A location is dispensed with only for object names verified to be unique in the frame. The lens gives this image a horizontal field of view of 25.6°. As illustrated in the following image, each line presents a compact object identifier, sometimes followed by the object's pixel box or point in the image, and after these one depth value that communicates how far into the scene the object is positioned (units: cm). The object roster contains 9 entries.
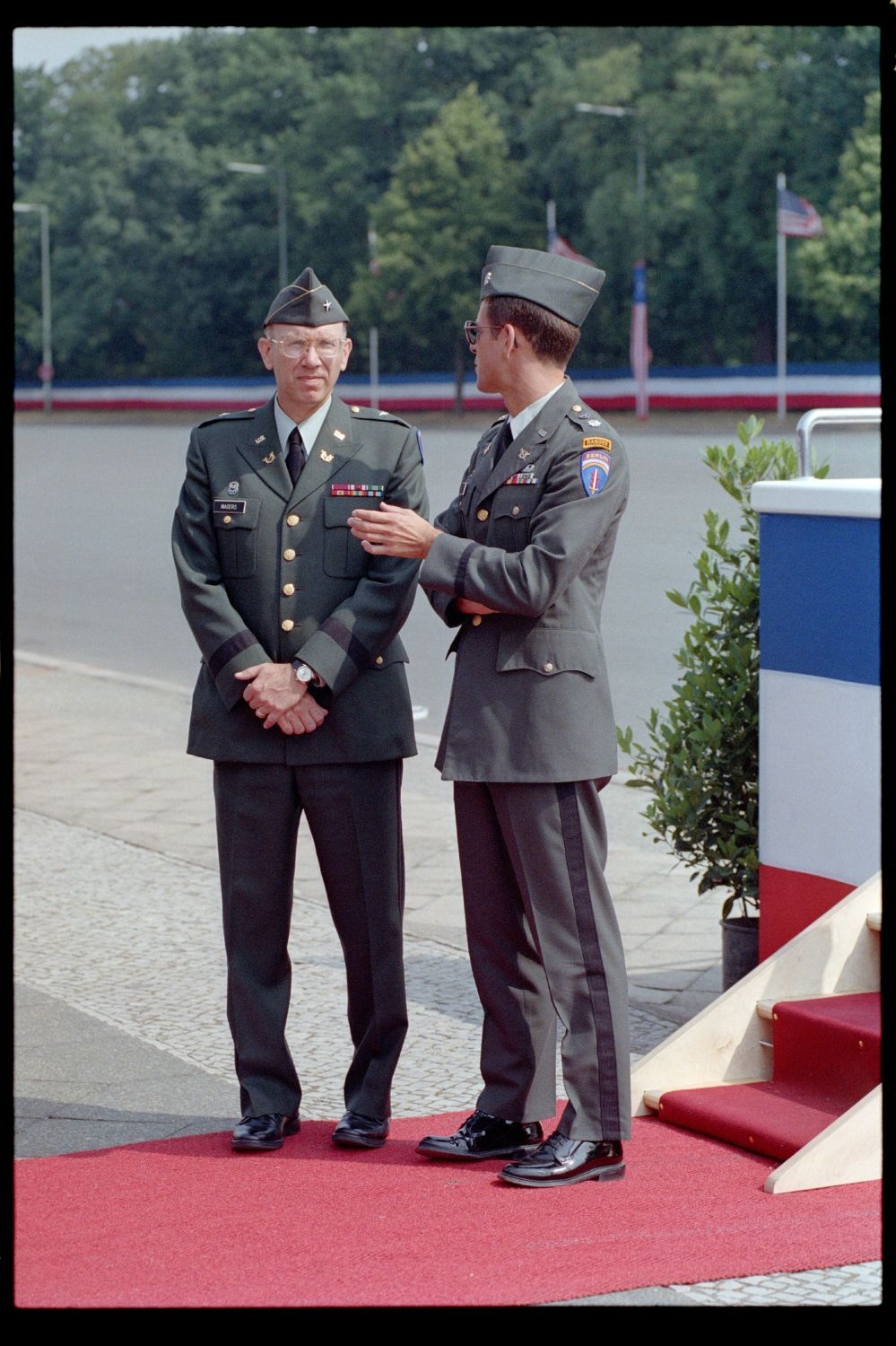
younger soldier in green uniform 410
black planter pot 555
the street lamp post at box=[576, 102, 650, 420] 5262
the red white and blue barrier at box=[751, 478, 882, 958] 501
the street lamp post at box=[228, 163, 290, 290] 6881
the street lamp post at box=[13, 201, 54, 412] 7844
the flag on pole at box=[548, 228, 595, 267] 4947
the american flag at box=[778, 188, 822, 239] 4644
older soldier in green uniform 439
